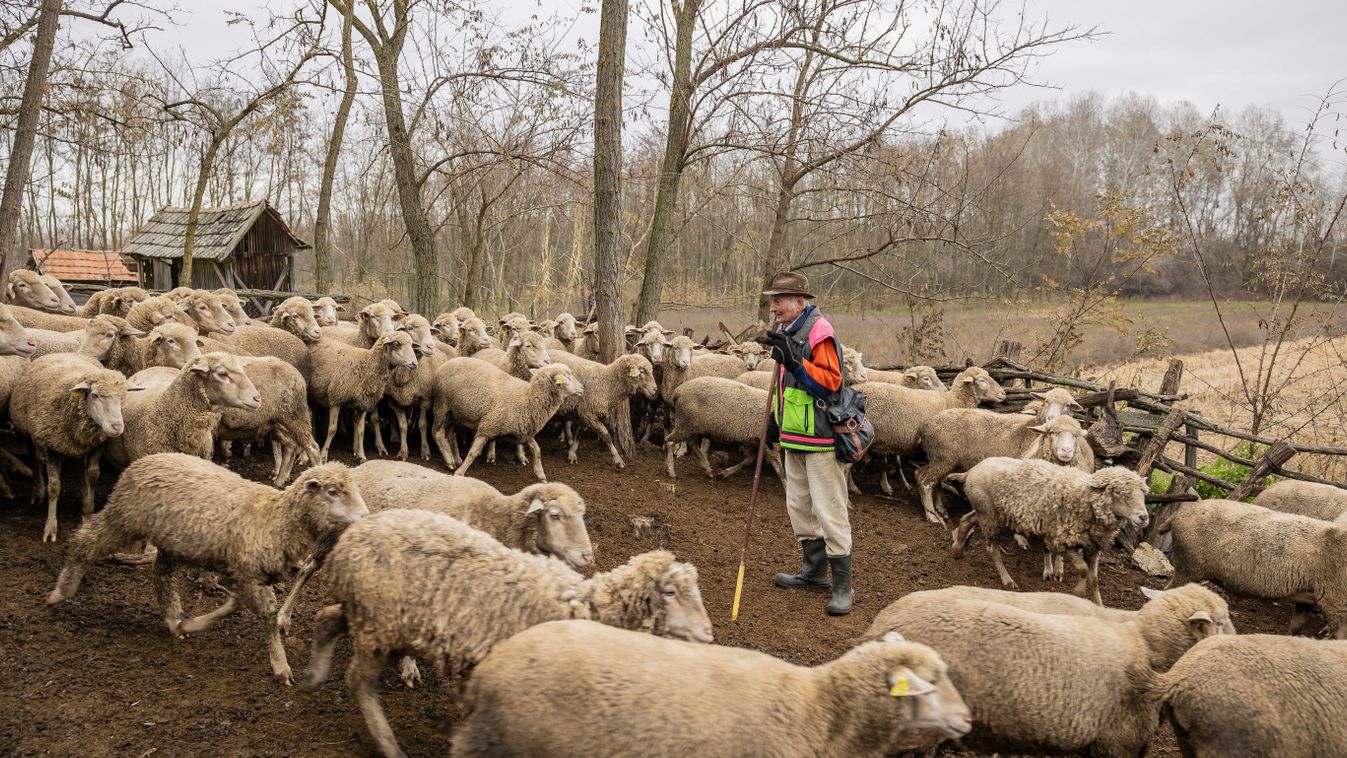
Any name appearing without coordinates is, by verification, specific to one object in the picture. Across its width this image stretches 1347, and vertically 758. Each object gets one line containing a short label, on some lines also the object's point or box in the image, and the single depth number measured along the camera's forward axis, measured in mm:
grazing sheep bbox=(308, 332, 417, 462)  9125
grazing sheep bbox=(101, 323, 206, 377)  8203
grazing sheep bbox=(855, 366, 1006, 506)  9969
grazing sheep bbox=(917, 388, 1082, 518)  9031
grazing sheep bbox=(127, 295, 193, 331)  9586
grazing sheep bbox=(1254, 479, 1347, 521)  7723
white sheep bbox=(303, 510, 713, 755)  3939
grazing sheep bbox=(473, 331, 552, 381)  10375
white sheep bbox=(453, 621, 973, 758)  3102
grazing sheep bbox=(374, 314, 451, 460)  9406
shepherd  6477
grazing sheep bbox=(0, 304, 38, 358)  7637
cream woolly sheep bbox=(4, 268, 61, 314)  11141
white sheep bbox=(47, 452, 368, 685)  4902
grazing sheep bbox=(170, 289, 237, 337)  9977
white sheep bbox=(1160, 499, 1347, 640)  6289
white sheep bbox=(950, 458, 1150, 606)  6727
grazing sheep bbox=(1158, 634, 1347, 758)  3863
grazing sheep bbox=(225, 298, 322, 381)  9445
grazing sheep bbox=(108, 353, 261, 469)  6496
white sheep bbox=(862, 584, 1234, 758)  4191
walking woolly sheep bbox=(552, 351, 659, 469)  10203
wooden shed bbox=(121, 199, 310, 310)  26297
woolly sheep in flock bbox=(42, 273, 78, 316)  11604
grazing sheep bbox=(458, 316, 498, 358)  11688
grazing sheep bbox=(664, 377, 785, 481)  10133
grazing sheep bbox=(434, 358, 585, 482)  9023
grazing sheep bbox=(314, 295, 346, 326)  12517
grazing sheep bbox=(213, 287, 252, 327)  11211
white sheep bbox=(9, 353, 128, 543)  6180
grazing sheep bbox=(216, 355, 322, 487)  7629
